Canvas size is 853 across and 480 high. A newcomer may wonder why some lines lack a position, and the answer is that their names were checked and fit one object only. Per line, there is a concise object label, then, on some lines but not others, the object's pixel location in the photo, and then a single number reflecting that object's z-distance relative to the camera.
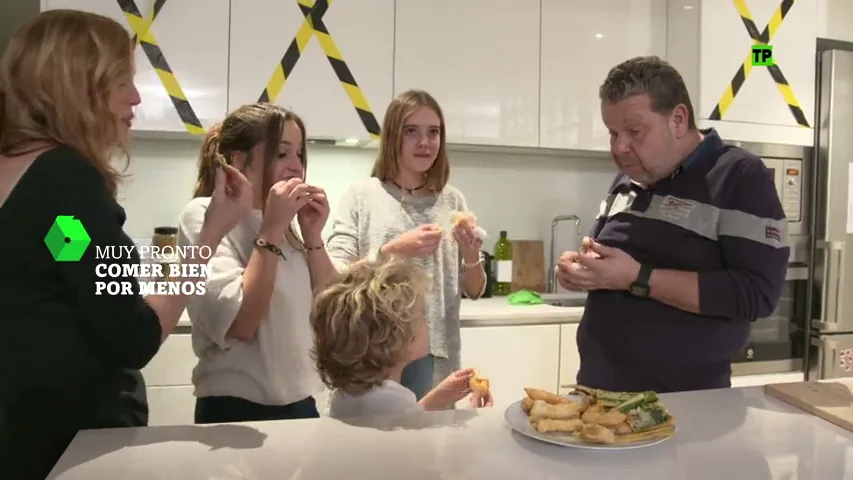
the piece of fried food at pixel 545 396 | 1.09
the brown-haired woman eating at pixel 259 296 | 1.31
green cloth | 2.76
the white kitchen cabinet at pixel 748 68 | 2.84
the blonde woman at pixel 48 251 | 0.96
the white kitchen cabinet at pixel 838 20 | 3.35
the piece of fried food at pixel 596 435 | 0.95
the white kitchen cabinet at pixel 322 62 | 2.50
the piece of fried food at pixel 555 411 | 1.02
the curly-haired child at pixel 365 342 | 1.19
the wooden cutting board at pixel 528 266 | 3.13
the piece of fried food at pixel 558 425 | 0.99
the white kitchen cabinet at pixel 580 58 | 2.87
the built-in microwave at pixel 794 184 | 2.85
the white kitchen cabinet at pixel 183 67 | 2.41
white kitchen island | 0.88
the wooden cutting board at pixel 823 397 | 1.11
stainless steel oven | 2.86
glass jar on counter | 2.54
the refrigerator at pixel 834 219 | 2.85
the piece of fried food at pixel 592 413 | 1.00
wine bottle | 3.00
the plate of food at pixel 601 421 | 0.96
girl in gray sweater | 1.99
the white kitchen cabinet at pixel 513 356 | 2.51
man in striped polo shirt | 1.36
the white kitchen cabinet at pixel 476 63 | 2.68
